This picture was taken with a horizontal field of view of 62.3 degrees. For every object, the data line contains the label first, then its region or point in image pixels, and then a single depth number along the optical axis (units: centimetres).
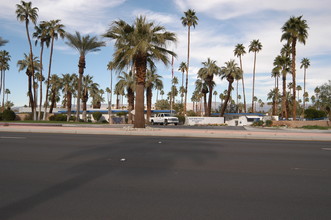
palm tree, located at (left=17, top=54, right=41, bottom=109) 5269
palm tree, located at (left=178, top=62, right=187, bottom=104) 7825
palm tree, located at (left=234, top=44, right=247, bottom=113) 6656
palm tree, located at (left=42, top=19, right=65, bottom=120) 4612
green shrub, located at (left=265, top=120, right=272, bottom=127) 3394
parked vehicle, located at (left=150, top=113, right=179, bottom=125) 4375
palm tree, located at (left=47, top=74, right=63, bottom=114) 6244
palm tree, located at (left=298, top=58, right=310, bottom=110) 8850
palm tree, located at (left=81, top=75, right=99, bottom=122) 5944
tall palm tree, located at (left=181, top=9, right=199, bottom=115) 5391
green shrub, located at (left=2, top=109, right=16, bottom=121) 4141
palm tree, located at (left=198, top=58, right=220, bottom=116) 5351
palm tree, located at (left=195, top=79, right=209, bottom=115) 5509
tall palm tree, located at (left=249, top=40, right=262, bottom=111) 6556
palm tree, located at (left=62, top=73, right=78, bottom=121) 6109
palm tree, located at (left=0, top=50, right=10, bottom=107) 6174
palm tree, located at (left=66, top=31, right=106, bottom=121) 3744
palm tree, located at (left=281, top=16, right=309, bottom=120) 3847
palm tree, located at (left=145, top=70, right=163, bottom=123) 4641
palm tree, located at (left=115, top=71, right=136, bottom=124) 4484
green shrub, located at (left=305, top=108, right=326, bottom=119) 4938
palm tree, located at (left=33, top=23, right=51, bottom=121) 4669
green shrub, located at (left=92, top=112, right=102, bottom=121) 5359
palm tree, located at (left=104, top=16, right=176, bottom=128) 2098
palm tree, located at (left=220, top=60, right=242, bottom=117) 5450
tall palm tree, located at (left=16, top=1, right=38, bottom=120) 4322
